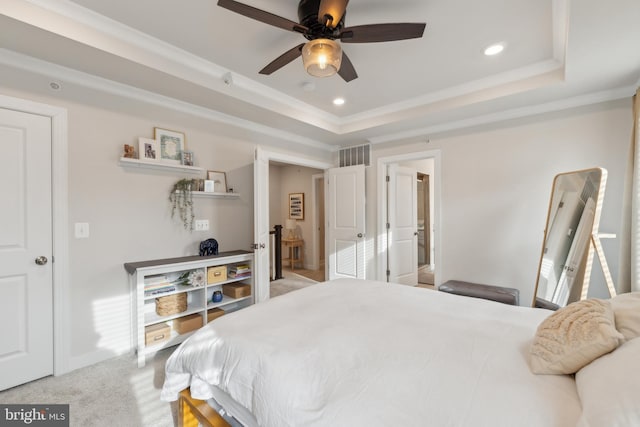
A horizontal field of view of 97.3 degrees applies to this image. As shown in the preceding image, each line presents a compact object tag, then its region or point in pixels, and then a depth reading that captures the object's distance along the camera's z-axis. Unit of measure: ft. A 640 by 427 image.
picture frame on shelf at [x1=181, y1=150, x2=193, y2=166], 9.77
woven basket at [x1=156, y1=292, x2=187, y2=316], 8.73
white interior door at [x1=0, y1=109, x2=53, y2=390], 6.84
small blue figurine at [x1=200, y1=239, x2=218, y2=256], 10.12
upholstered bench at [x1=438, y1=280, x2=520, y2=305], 9.55
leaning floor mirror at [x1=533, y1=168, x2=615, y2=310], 7.38
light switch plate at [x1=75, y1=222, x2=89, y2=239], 7.80
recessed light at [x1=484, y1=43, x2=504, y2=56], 7.68
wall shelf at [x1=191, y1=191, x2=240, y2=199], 10.12
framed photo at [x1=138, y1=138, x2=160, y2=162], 8.74
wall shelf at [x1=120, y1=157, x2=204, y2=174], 8.45
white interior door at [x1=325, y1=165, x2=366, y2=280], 14.48
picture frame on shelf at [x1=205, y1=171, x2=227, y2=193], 10.73
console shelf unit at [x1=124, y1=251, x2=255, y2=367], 8.02
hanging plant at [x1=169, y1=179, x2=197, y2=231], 9.62
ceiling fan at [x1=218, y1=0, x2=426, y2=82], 5.15
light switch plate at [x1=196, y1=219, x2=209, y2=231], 10.36
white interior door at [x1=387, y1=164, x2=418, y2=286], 14.64
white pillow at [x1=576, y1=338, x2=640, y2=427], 2.22
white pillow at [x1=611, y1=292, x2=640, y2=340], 3.25
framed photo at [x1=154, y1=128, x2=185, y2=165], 9.28
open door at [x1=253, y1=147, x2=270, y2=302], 10.82
